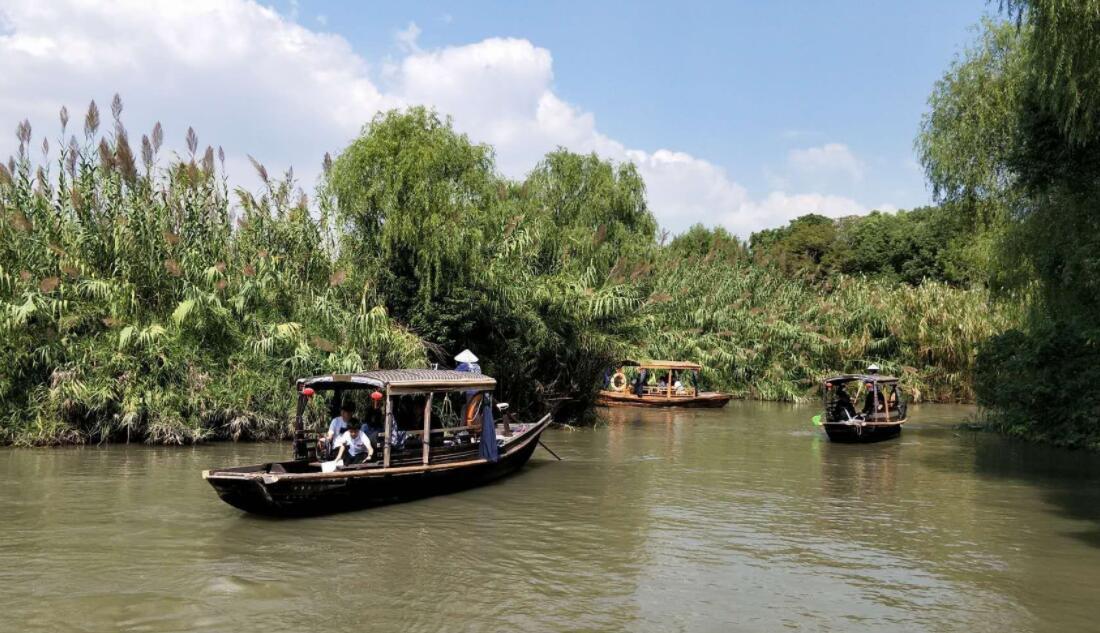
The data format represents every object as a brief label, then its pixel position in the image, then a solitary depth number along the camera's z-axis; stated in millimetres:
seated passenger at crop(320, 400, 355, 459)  13758
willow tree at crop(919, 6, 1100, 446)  16141
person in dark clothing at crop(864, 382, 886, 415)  23656
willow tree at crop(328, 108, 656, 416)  21953
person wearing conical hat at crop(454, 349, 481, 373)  19312
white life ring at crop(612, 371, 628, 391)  34500
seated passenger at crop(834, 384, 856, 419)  23656
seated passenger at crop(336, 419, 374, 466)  13508
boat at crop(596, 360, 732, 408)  33031
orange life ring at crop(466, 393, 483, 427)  16219
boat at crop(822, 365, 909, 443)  22844
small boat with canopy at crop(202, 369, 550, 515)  12102
